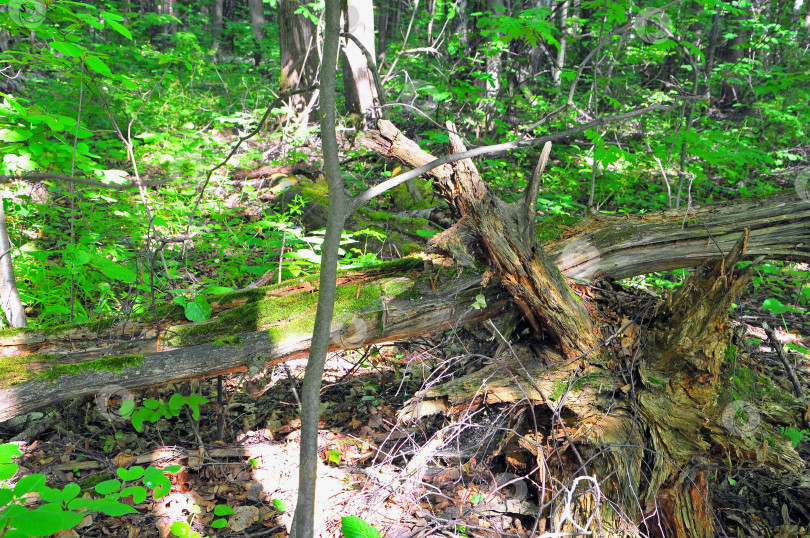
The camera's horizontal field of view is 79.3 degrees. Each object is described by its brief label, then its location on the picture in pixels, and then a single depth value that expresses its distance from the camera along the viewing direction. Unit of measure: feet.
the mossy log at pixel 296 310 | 7.28
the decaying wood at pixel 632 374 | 7.85
